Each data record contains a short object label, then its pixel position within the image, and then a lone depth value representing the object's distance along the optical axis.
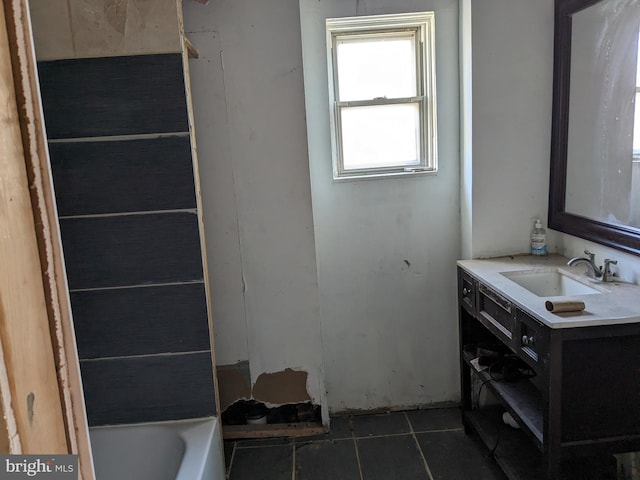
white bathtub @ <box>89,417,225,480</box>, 1.83
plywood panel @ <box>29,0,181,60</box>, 1.72
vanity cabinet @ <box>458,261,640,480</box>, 1.47
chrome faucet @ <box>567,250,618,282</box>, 1.80
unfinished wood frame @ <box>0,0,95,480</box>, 0.47
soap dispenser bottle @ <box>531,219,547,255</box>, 2.26
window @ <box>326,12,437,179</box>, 2.32
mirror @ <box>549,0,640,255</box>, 1.76
